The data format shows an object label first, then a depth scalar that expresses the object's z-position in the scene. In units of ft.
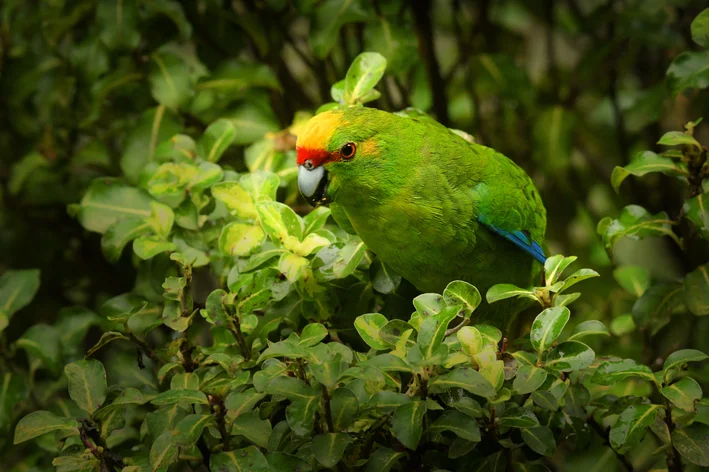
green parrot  13.89
